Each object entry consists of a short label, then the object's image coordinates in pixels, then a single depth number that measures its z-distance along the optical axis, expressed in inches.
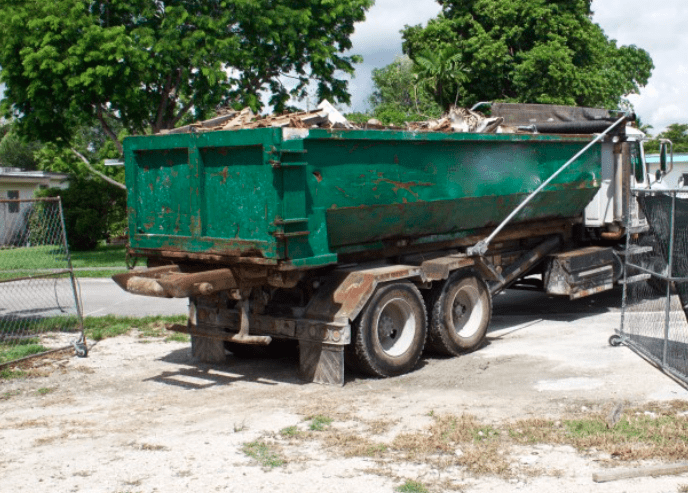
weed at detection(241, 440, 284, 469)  239.8
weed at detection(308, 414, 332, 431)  274.5
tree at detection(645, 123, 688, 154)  2859.3
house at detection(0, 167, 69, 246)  1607.3
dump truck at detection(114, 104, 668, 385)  315.3
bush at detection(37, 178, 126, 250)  1195.9
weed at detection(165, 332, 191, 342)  439.3
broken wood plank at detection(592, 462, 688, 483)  219.1
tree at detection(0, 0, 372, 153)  850.1
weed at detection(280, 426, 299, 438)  267.4
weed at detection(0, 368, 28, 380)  368.2
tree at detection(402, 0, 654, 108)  1342.3
